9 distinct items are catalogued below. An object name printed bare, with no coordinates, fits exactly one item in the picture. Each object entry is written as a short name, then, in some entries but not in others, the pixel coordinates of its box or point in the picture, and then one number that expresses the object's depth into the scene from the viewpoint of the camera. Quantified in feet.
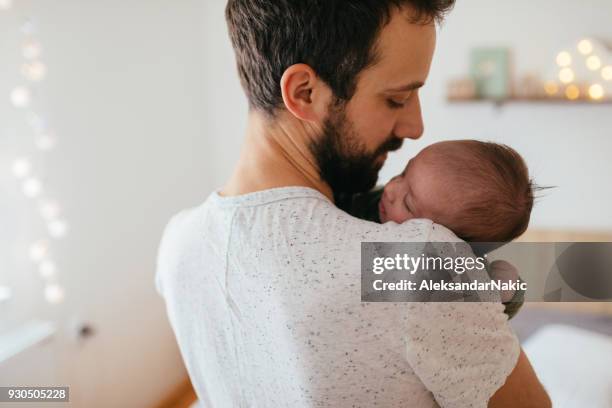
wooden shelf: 6.53
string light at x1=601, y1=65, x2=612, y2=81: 6.50
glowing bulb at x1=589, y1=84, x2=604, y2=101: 6.50
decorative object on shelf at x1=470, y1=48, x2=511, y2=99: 7.04
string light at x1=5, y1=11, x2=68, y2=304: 5.32
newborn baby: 2.41
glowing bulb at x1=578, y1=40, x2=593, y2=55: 6.38
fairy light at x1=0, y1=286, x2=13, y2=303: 5.10
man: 1.92
